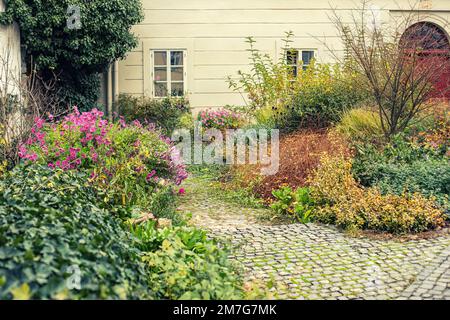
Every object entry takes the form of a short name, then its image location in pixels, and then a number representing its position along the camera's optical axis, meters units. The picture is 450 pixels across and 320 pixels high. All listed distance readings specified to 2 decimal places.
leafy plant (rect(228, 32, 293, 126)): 11.45
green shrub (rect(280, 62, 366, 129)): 10.88
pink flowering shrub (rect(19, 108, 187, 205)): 6.61
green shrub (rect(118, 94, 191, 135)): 14.48
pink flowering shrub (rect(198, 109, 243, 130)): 13.24
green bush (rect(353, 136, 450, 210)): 7.30
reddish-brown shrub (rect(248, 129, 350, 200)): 8.36
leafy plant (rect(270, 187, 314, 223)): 7.18
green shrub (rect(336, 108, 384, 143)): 9.51
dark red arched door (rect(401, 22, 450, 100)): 9.56
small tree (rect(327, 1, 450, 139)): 9.23
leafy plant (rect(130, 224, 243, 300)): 3.78
